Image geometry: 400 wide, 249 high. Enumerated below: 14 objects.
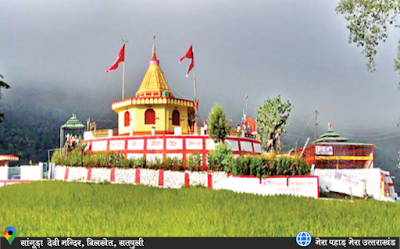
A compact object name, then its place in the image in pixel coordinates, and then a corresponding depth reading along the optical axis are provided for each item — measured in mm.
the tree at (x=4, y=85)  34575
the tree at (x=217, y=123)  30469
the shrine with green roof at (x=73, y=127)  43750
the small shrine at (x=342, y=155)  39344
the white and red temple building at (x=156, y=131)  31984
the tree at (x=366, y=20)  16152
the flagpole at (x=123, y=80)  39406
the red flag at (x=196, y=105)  37144
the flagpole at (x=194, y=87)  37031
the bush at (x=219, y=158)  28620
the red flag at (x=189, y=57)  36681
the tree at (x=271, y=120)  41938
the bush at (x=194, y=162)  29177
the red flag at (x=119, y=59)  38125
